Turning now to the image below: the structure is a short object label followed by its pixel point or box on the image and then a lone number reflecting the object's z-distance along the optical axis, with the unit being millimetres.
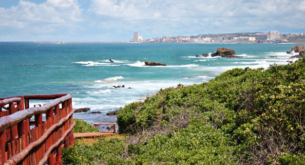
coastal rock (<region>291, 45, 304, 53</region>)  99831
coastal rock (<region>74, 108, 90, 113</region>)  28406
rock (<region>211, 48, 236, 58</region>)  96500
